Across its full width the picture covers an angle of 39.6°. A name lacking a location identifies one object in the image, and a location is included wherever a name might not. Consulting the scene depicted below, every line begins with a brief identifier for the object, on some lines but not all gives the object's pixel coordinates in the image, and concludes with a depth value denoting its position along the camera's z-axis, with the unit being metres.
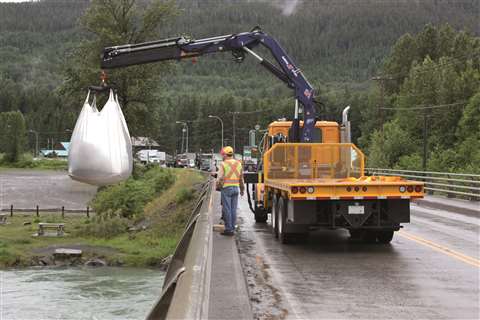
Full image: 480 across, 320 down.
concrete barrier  5.07
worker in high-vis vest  13.71
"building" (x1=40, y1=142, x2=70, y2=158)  185.88
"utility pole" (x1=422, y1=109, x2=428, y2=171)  43.38
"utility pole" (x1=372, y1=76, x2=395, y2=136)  59.32
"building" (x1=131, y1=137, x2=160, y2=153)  57.39
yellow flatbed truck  12.13
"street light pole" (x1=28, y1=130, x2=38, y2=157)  177.45
